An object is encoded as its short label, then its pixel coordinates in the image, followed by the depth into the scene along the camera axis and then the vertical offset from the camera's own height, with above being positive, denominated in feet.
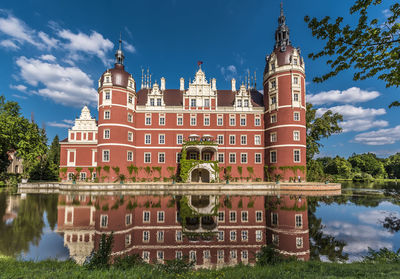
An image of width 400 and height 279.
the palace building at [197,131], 99.35 +16.11
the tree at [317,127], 114.11 +19.36
